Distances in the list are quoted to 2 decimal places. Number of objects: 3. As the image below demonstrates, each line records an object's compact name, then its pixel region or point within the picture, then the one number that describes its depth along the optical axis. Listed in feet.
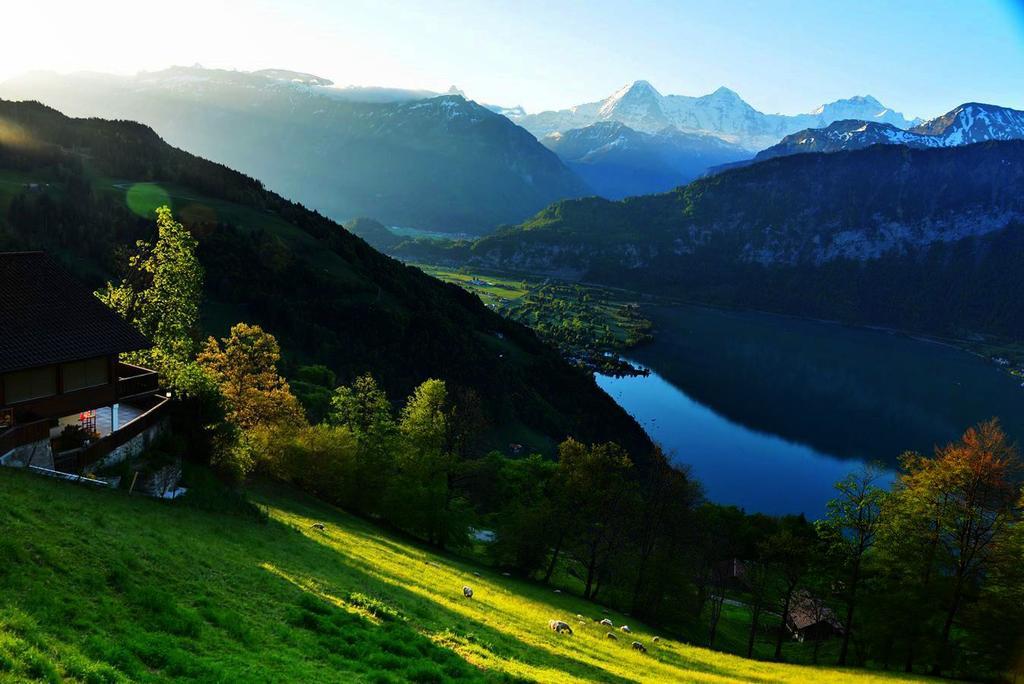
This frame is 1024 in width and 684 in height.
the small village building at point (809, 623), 257.96
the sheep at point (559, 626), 120.88
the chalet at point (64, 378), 105.19
